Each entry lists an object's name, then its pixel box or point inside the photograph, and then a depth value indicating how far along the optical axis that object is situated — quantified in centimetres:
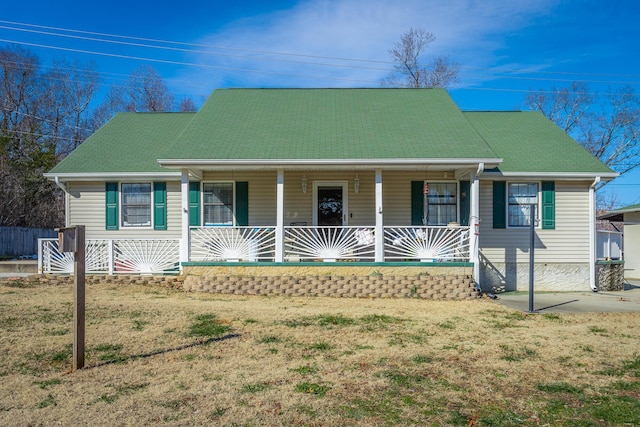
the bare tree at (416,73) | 2948
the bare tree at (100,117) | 3325
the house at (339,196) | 1134
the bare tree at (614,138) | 2855
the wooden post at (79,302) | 525
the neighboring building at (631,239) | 1819
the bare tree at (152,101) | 3369
